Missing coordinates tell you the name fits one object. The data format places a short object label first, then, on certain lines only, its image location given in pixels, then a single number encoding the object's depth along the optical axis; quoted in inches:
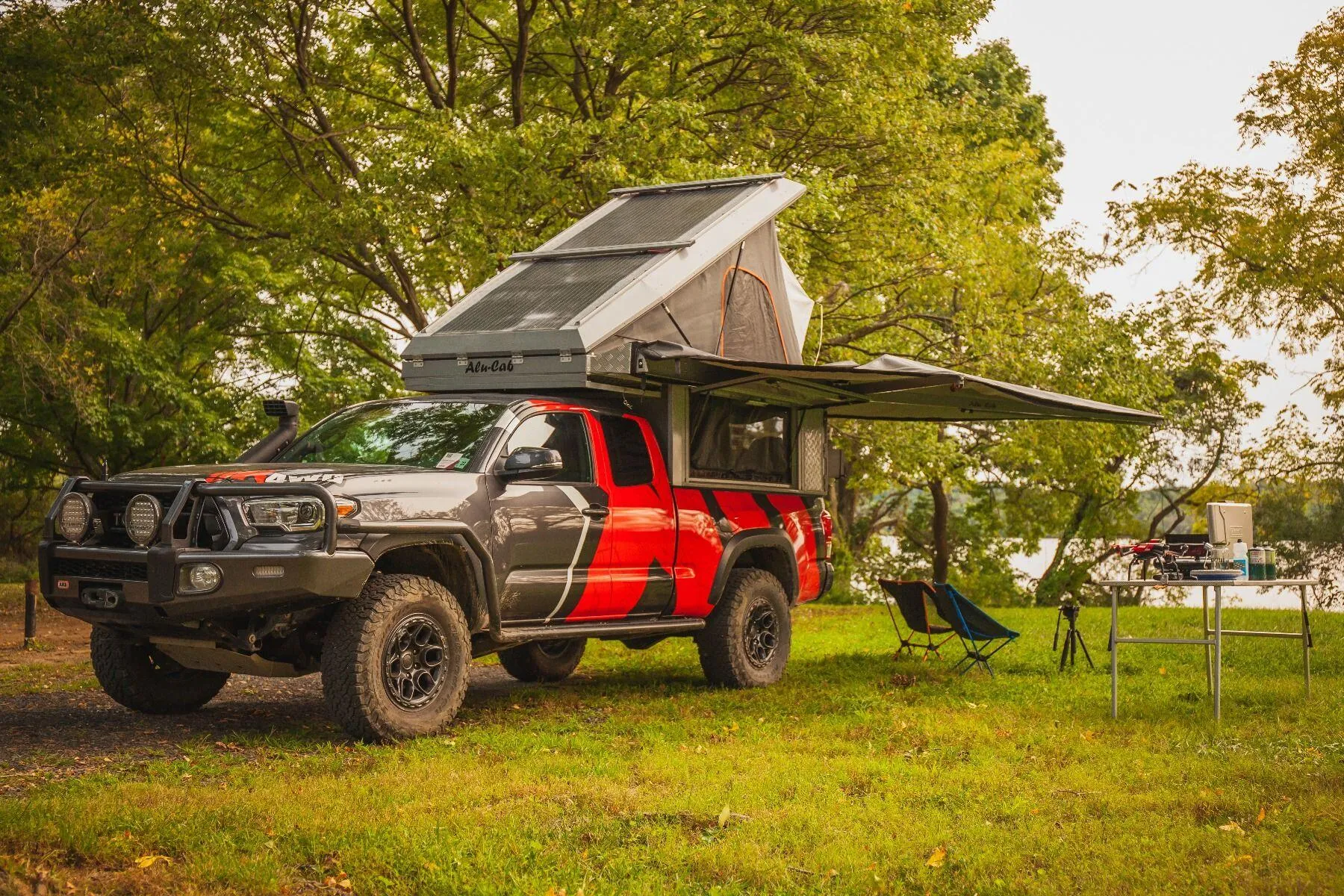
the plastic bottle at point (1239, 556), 353.4
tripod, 452.8
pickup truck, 291.9
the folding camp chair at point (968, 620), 445.1
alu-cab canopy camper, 370.3
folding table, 336.8
